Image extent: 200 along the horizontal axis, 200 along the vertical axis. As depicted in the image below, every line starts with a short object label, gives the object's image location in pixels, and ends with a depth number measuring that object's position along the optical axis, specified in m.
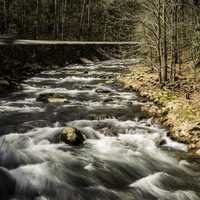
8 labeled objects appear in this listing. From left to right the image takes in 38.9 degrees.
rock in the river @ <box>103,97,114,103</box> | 14.33
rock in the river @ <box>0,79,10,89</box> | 16.39
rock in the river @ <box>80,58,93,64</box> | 29.56
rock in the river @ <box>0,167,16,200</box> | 6.88
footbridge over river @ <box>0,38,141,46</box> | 22.60
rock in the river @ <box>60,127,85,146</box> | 9.36
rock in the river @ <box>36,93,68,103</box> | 14.30
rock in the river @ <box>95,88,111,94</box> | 16.36
